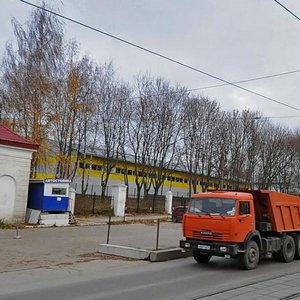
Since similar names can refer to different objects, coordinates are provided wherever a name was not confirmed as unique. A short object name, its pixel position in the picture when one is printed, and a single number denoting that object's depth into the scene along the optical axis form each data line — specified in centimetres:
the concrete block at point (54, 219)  2581
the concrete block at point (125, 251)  1455
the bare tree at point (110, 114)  4234
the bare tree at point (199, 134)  4769
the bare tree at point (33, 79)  3341
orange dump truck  1363
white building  2517
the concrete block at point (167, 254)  1438
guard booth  2603
